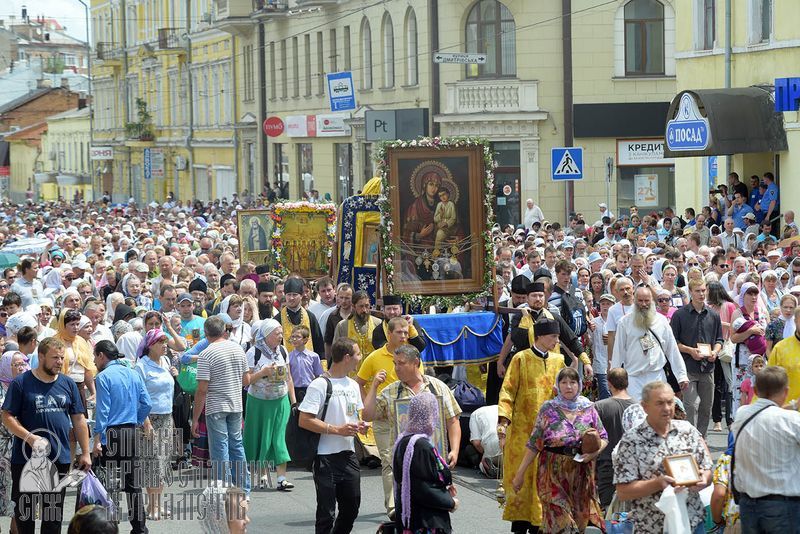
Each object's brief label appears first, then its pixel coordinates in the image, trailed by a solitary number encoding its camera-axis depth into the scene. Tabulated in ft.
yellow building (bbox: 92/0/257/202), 193.98
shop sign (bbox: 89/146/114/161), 245.20
